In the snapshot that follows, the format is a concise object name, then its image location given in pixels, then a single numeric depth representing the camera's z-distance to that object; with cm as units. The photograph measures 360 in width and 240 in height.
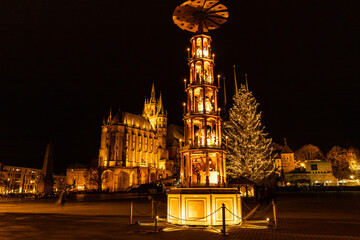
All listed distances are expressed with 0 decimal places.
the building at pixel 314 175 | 6856
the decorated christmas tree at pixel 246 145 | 3306
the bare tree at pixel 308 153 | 8211
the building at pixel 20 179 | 9349
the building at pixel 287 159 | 8231
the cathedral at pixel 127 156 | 8106
